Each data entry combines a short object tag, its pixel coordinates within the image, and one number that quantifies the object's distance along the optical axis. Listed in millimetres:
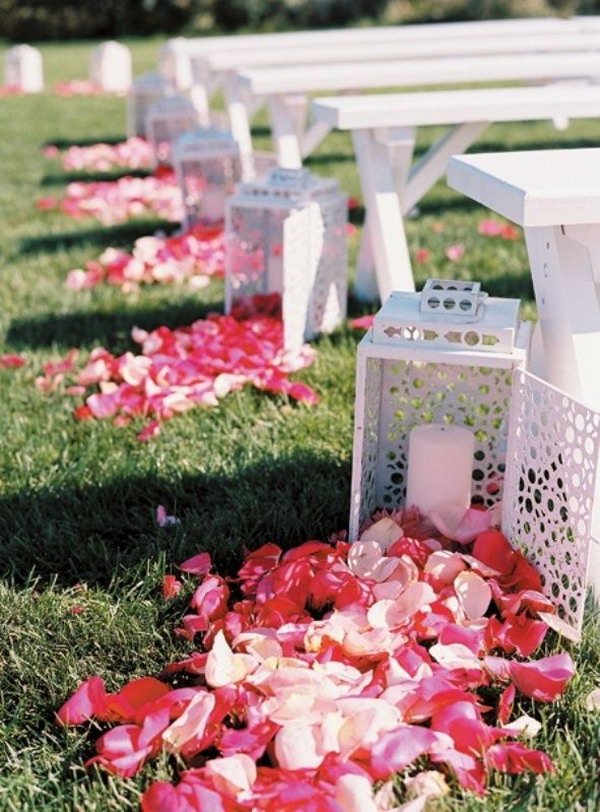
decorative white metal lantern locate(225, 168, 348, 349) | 3148
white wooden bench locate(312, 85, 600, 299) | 2908
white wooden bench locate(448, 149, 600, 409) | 1698
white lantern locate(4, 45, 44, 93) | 11398
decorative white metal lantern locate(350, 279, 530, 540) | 1941
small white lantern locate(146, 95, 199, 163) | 6090
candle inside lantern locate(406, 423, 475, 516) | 2062
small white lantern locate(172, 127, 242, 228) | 4438
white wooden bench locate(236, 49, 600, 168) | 3637
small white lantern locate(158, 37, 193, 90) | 6329
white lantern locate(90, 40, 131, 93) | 11531
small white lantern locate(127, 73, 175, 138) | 7326
